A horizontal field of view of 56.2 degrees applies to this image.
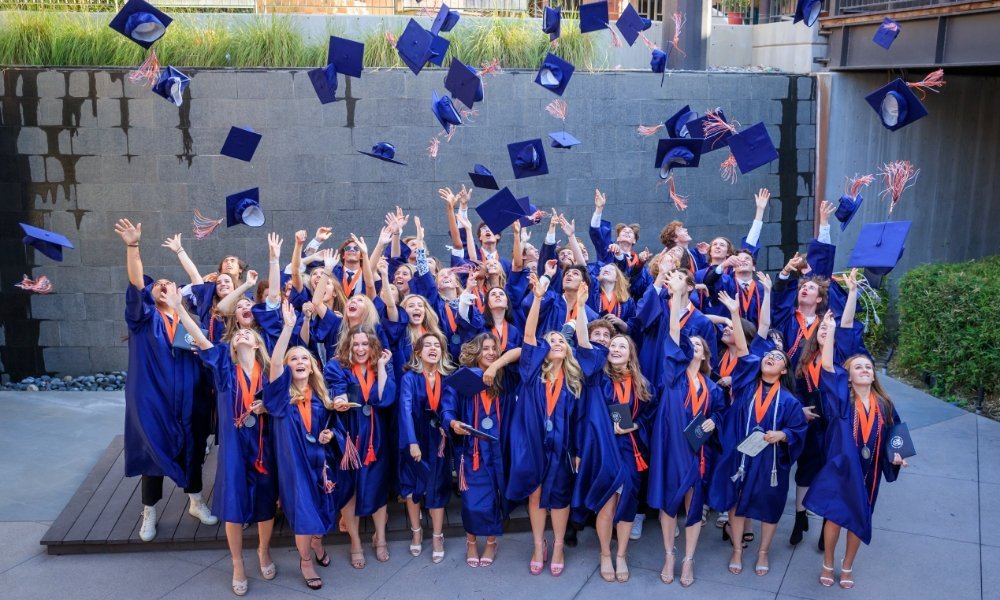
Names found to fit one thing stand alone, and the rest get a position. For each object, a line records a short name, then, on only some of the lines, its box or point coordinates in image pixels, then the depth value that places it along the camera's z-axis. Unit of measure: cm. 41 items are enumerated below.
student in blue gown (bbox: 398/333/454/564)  554
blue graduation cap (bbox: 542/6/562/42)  846
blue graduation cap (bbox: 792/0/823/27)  804
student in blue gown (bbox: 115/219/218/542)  557
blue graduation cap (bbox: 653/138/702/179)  767
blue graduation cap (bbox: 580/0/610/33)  808
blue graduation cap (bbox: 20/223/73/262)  598
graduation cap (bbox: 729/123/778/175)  714
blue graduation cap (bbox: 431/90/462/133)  771
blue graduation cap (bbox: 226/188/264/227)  693
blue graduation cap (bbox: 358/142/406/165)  822
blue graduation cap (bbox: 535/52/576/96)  810
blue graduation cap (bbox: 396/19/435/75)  768
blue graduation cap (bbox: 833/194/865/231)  699
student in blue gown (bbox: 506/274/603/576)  540
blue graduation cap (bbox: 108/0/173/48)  671
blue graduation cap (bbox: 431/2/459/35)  824
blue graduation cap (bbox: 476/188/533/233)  699
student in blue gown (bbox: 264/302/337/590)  511
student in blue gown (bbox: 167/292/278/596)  516
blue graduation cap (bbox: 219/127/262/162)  699
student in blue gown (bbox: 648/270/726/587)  536
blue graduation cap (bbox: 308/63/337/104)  783
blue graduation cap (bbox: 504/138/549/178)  755
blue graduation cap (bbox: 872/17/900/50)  810
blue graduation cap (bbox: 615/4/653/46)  823
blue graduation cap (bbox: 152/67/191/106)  723
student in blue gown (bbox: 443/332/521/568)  543
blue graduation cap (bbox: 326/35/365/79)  793
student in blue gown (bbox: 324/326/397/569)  540
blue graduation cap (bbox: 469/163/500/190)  778
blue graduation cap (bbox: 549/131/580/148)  817
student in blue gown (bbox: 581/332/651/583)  541
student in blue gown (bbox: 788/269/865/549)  571
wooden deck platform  570
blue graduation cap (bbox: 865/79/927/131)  701
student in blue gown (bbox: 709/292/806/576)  537
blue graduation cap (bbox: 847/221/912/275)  621
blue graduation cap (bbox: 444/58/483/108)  775
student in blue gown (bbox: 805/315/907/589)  518
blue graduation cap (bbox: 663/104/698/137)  872
